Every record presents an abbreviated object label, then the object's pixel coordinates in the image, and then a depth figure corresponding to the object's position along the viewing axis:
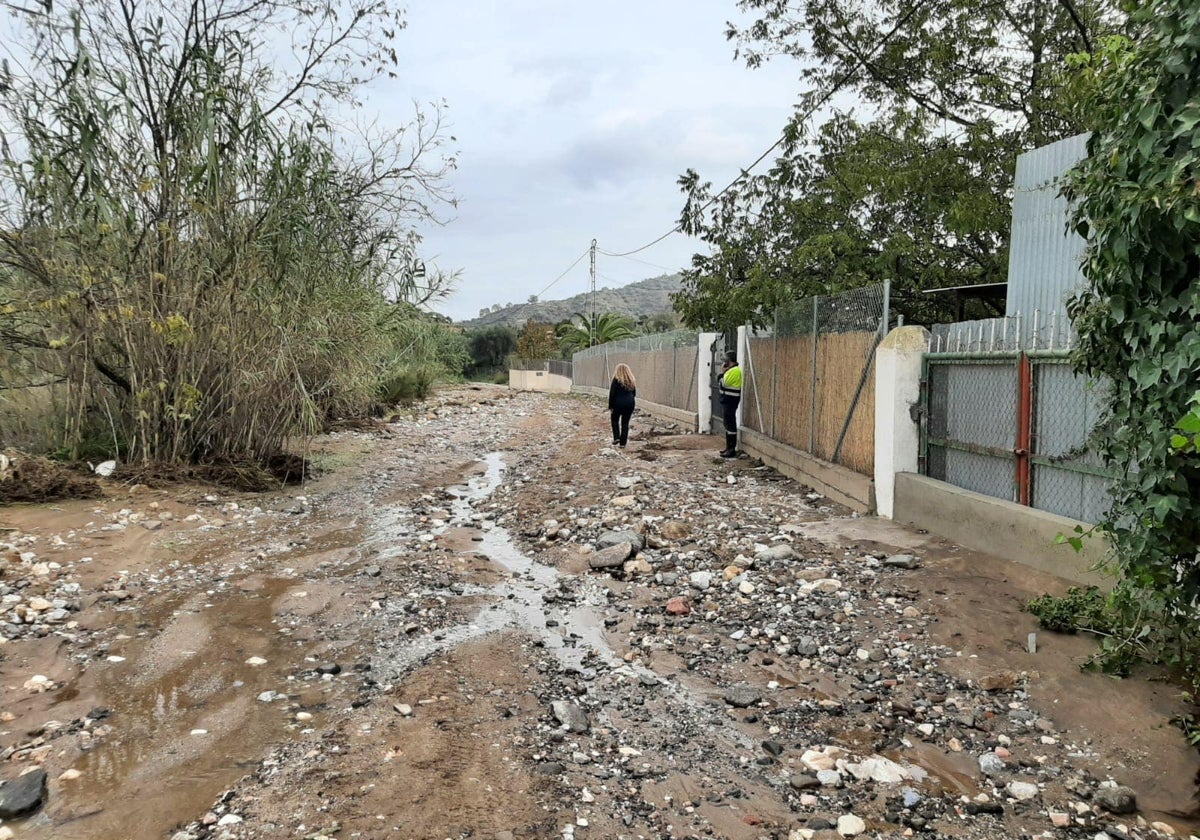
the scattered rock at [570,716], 3.75
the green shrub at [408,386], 20.75
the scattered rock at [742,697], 4.05
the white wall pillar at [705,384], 15.57
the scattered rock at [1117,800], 3.03
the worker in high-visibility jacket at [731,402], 12.07
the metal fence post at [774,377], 11.32
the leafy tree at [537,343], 51.19
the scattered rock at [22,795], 3.00
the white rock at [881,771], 3.31
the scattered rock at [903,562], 5.85
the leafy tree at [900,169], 11.27
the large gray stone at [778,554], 6.35
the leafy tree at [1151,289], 3.10
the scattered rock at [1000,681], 4.01
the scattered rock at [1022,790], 3.17
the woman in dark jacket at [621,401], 12.78
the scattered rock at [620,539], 6.92
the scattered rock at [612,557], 6.50
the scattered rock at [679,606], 5.42
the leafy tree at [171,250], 7.72
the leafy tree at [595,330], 44.62
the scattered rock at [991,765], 3.36
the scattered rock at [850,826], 2.91
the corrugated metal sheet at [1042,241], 6.72
